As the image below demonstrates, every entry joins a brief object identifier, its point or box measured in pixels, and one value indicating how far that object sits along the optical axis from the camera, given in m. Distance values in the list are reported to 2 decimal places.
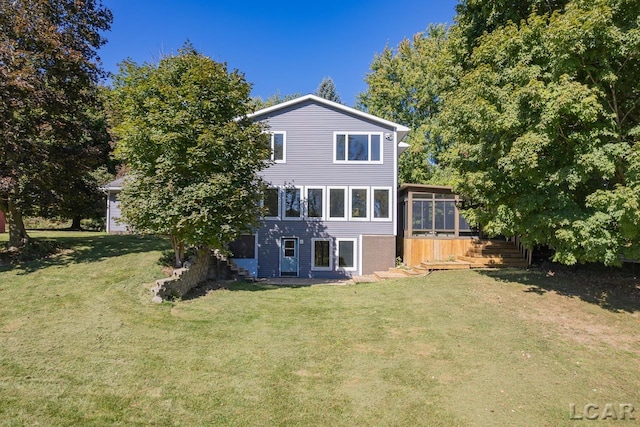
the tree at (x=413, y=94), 24.48
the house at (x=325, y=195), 16.45
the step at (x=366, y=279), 14.37
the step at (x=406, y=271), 14.26
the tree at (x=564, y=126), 7.39
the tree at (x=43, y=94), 10.45
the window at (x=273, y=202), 16.62
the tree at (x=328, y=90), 44.22
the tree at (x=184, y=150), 10.07
